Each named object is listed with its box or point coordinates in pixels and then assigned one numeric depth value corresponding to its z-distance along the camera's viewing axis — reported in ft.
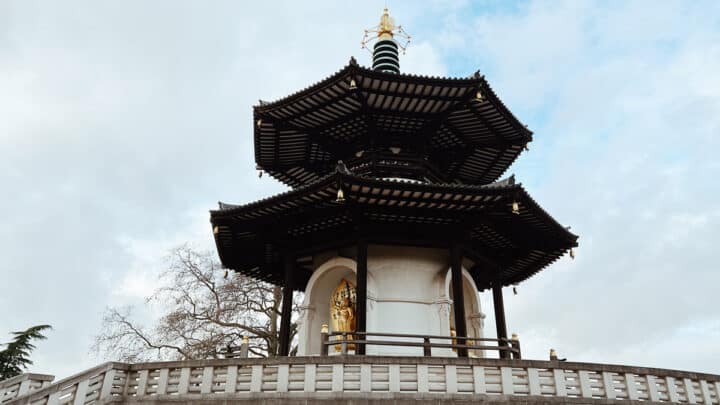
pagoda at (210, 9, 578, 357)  46.11
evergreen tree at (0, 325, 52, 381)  69.87
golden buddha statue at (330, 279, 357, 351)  50.16
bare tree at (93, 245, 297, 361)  84.64
